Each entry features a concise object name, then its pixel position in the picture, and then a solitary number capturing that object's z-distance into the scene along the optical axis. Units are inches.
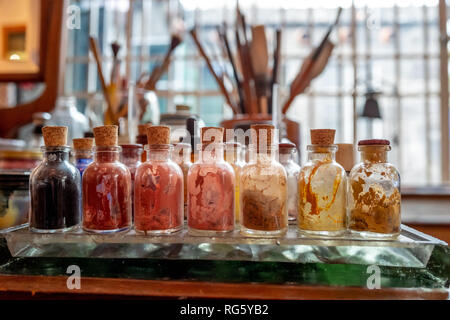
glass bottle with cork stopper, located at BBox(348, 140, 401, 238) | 20.2
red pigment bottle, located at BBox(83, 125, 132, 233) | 21.1
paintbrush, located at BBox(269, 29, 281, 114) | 36.6
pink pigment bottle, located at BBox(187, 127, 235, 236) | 20.8
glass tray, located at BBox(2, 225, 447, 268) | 19.0
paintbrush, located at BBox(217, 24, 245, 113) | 38.5
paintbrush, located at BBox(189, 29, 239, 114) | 39.3
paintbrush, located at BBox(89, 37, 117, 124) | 36.5
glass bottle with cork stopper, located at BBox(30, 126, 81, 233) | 21.2
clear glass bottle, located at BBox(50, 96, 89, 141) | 42.7
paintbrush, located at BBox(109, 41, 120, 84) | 39.9
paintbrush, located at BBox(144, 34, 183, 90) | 40.4
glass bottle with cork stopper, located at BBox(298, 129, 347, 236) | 20.8
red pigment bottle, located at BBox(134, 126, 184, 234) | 20.7
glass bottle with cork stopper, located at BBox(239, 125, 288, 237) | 20.5
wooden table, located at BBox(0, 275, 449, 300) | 16.6
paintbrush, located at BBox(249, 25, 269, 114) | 36.0
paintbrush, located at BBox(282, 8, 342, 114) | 36.5
